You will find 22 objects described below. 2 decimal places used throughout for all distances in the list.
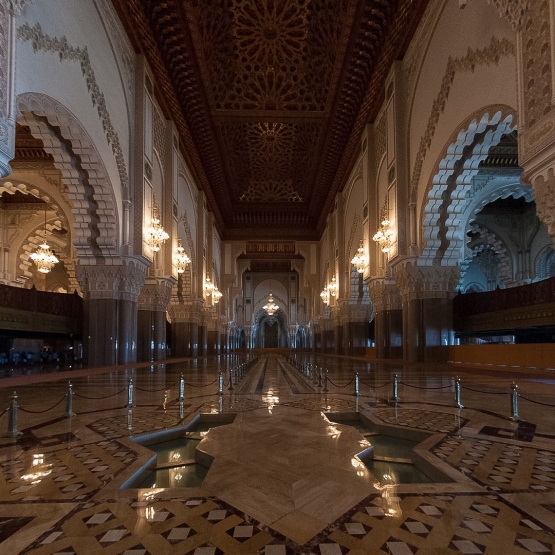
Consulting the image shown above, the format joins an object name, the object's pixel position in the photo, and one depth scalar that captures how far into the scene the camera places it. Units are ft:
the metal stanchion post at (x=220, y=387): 17.84
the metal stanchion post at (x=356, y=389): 16.92
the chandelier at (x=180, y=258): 37.71
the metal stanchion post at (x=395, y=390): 15.30
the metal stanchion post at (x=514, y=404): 12.00
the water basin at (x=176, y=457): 8.76
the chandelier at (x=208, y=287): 54.49
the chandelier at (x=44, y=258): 40.50
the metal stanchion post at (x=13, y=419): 10.55
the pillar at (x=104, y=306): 27.48
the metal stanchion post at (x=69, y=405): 12.80
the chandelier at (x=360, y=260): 38.71
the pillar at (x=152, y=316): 35.50
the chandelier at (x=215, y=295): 59.47
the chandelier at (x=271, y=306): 89.05
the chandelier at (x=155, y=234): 30.22
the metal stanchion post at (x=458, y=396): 14.07
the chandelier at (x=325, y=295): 59.27
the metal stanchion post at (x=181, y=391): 14.97
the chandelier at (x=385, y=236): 30.81
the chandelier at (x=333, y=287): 54.80
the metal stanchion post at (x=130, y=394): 14.16
